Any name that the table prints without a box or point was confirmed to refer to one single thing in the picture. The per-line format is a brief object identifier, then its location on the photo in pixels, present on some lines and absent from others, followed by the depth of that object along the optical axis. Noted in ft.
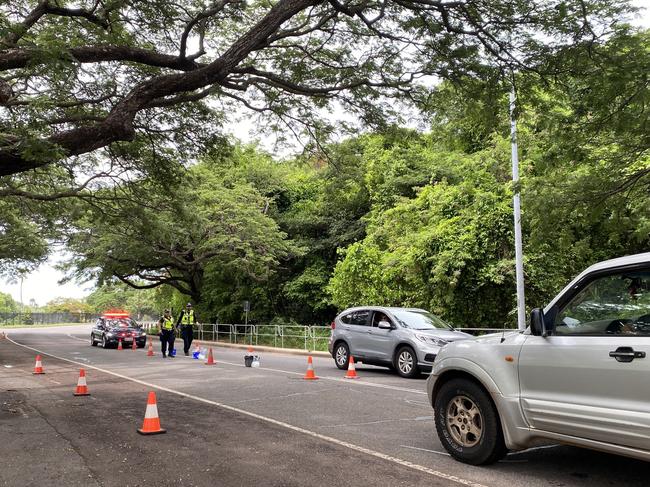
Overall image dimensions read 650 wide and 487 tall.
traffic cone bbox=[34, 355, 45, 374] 48.37
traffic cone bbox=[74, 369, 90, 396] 34.06
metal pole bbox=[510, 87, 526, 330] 49.39
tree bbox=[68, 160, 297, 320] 98.73
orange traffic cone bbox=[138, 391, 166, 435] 22.59
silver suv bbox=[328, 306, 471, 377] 41.04
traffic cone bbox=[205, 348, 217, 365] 55.52
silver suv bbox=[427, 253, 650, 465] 13.82
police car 86.74
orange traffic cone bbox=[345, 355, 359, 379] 41.63
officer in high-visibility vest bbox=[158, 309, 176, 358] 64.23
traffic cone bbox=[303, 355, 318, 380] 40.93
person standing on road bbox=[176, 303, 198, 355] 65.16
